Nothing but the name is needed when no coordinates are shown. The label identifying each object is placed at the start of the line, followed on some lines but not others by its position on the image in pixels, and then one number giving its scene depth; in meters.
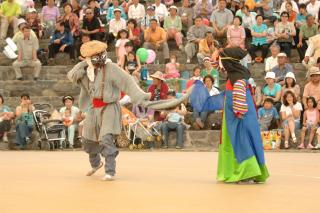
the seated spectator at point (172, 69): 21.47
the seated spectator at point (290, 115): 18.86
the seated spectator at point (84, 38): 22.89
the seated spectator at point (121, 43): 22.05
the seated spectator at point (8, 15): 24.34
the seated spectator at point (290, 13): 23.36
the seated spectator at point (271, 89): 20.09
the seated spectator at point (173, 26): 23.39
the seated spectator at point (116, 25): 23.64
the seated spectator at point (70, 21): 23.62
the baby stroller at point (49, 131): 19.62
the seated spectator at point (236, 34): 22.11
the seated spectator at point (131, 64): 21.60
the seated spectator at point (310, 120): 18.73
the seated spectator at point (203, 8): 24.67
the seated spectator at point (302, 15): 23.64
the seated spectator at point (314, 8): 24.09
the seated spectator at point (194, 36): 22.78
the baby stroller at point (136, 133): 19.28
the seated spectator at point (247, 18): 23.47
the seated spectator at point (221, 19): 23.39
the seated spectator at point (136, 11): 24.36
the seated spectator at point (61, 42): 23.36
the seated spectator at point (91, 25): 23.64
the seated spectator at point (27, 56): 22.30
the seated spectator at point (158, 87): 19.25
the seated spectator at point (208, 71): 21.16
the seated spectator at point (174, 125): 19.14
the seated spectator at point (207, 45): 22.19
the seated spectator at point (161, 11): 24.40
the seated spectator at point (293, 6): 24.23
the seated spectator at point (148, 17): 23.95
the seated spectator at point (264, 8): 24.78
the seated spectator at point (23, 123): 19.55
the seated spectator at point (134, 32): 22.95
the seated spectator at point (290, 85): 20.11
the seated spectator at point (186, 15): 24.39
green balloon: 21.83
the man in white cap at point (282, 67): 21.12
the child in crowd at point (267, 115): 19.27
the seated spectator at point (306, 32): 22.73
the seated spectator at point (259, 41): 22.75
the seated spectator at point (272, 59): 21.55
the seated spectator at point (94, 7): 24.18
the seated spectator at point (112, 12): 24.66
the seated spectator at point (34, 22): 24.20
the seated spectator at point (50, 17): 24.66
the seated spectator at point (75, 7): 25.08
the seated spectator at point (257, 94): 20.11
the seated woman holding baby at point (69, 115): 19.58
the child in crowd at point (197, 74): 20.81
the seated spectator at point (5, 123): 19.62
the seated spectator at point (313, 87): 19.83
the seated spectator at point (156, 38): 22.94
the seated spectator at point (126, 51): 21.73
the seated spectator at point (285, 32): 22.69
